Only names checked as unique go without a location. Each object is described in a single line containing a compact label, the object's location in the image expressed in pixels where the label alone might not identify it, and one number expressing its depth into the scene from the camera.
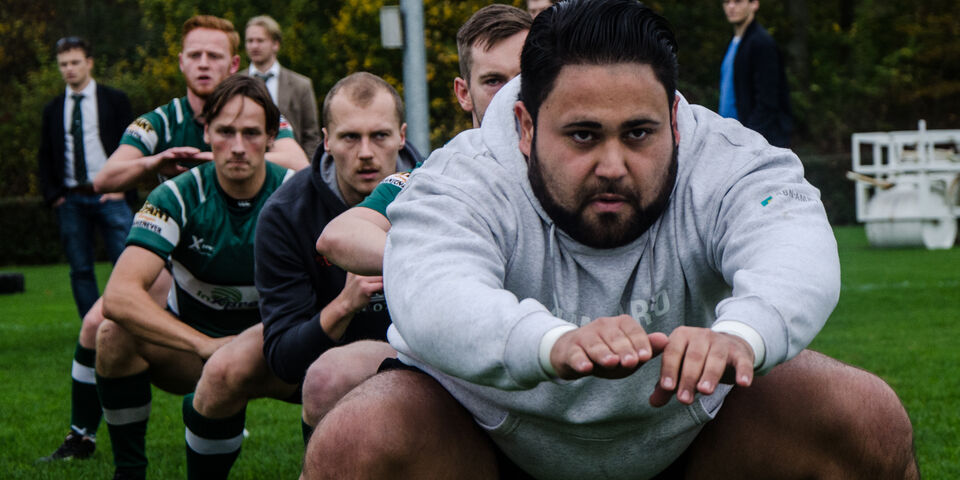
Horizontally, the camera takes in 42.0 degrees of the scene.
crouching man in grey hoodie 2.27
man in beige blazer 8.05
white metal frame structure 16.42
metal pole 6.41
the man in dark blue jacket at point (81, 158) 9.23
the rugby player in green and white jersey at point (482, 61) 3.40
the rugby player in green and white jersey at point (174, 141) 5.30
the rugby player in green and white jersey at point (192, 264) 4.62
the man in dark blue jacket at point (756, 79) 8.53
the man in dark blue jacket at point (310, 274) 3.70
